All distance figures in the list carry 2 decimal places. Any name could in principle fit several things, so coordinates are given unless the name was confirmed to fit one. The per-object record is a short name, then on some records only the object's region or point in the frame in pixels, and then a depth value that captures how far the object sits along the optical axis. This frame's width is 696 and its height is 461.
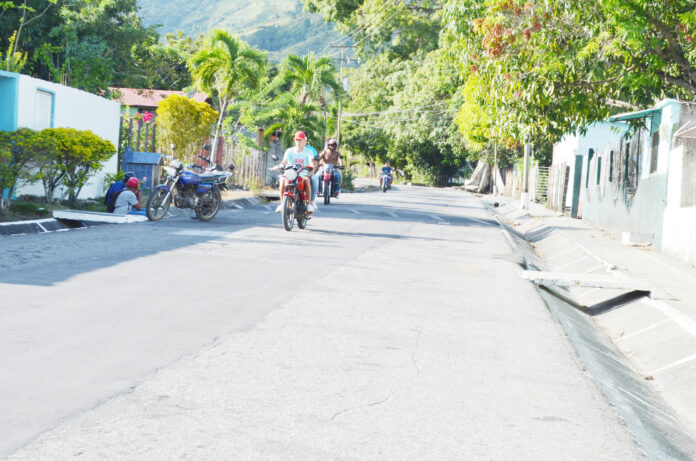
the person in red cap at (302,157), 15.12
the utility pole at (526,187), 32.62
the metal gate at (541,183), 46.66
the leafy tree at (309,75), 44.06
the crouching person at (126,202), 15.99
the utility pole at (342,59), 75.99
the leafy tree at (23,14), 26.93
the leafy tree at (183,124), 25.48
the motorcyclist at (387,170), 45.44
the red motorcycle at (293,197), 14.47
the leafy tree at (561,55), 14.37
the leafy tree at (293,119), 41.97
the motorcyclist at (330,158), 23.86
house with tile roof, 47.71
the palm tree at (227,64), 29.91
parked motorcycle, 15.67
